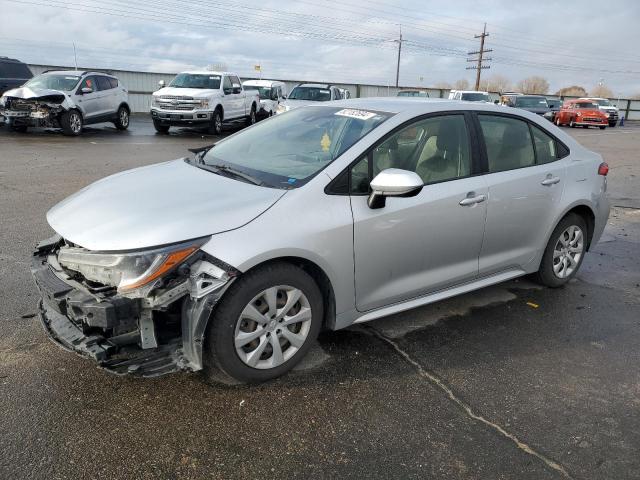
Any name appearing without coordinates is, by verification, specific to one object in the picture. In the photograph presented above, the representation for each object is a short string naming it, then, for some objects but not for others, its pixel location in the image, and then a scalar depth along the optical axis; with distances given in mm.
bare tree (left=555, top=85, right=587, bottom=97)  85688
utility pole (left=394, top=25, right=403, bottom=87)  61406
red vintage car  32438
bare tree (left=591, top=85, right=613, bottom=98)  87581
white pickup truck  16906
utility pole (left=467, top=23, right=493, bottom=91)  60912
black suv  16438
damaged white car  14422
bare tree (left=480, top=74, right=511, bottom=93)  74981
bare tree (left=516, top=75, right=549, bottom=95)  93331
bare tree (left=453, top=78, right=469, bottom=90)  84600
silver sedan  2703
